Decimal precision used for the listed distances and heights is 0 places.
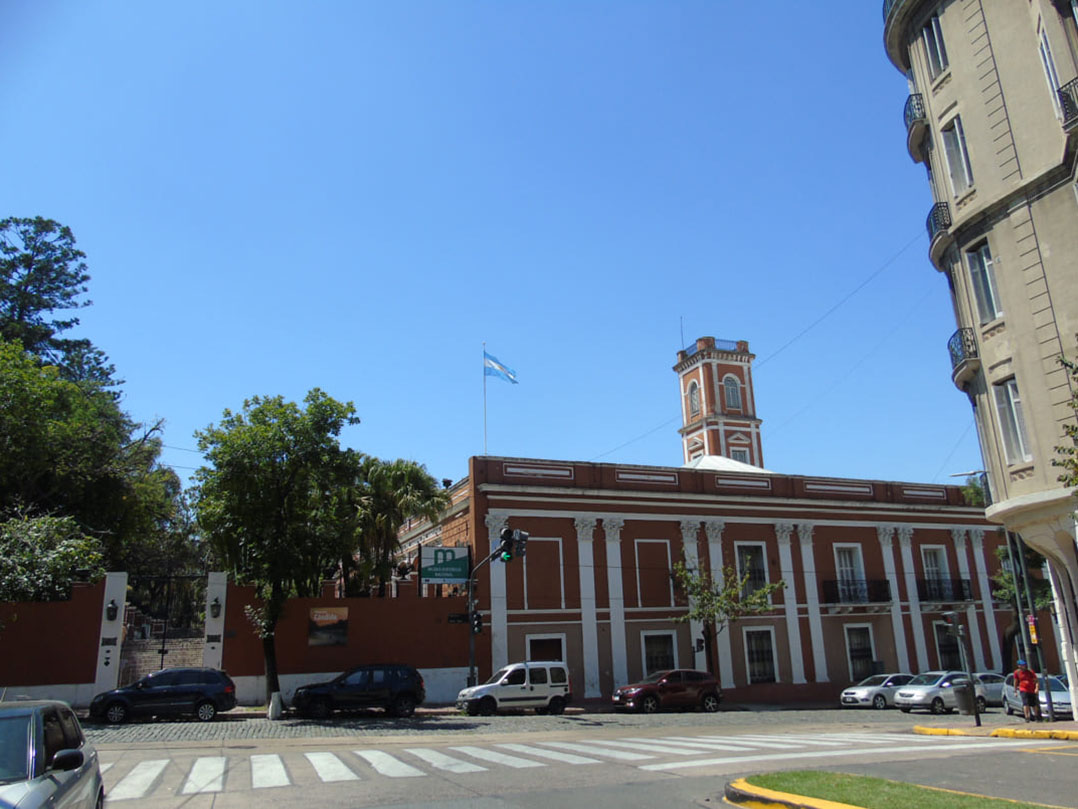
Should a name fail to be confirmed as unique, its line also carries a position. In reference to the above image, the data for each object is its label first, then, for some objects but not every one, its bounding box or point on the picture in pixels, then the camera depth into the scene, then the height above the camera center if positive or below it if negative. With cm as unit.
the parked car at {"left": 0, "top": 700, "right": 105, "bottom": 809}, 569 -76
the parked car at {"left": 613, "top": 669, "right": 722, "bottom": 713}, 2712 -174
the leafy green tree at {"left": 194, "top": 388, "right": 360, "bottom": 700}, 2431 +480
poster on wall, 2825 +83
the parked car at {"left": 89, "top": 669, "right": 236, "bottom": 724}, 2119 -109
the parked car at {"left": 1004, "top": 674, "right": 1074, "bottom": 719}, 2192 -194
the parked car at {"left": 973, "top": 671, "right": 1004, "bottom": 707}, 2952 -199
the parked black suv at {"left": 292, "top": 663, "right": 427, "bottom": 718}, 2314 -122
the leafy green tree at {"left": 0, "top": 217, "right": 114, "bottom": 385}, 4216 +1931
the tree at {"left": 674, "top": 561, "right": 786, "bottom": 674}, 3219 +158
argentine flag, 3716 +1265
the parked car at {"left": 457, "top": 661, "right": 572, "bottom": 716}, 2511 -143
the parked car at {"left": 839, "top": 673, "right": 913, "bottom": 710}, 2995 -214
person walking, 1998 -151
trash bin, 2428 -199
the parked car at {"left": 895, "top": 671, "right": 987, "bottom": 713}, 2720 -203
